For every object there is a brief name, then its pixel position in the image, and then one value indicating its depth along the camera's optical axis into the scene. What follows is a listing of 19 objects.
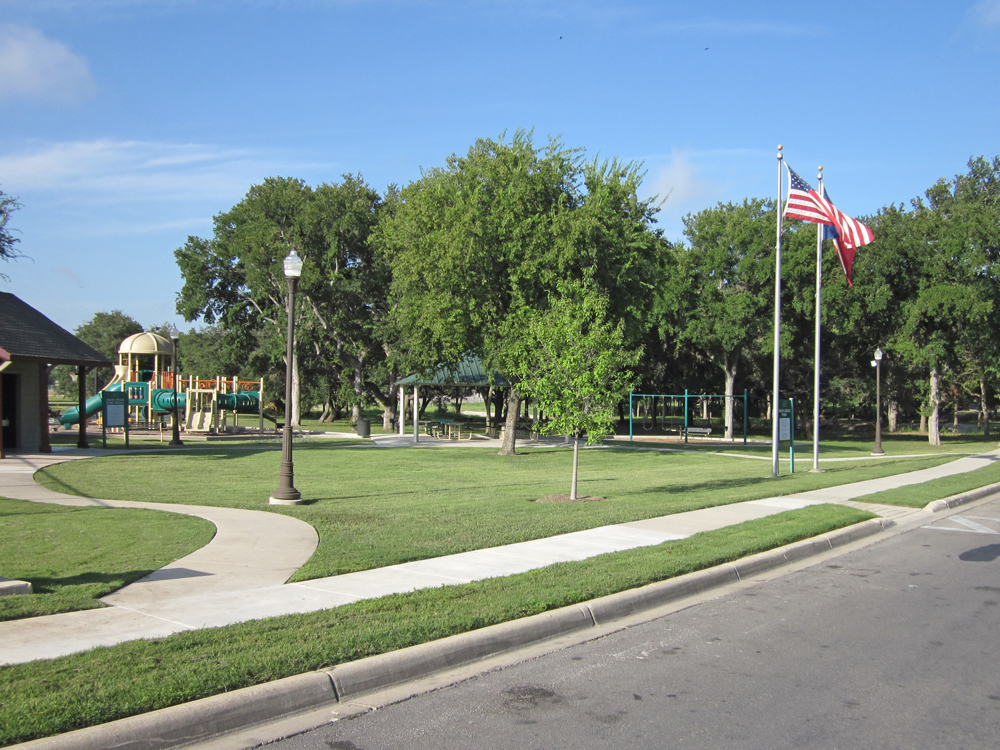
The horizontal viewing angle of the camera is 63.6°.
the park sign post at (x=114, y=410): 28.35
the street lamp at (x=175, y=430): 30.42
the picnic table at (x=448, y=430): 40.17
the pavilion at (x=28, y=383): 24.95
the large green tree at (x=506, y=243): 27.50
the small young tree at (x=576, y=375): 14.05
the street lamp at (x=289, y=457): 13.50
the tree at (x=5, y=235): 26.55
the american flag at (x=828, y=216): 18.64
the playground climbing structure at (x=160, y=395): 37.47
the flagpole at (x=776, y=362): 19.45
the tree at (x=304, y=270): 49.56
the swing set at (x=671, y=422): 43.88
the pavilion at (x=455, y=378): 36.50
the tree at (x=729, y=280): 45.47
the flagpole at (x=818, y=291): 20.90
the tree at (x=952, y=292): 43.88
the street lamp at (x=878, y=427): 33.00
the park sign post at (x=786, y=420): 21.77
